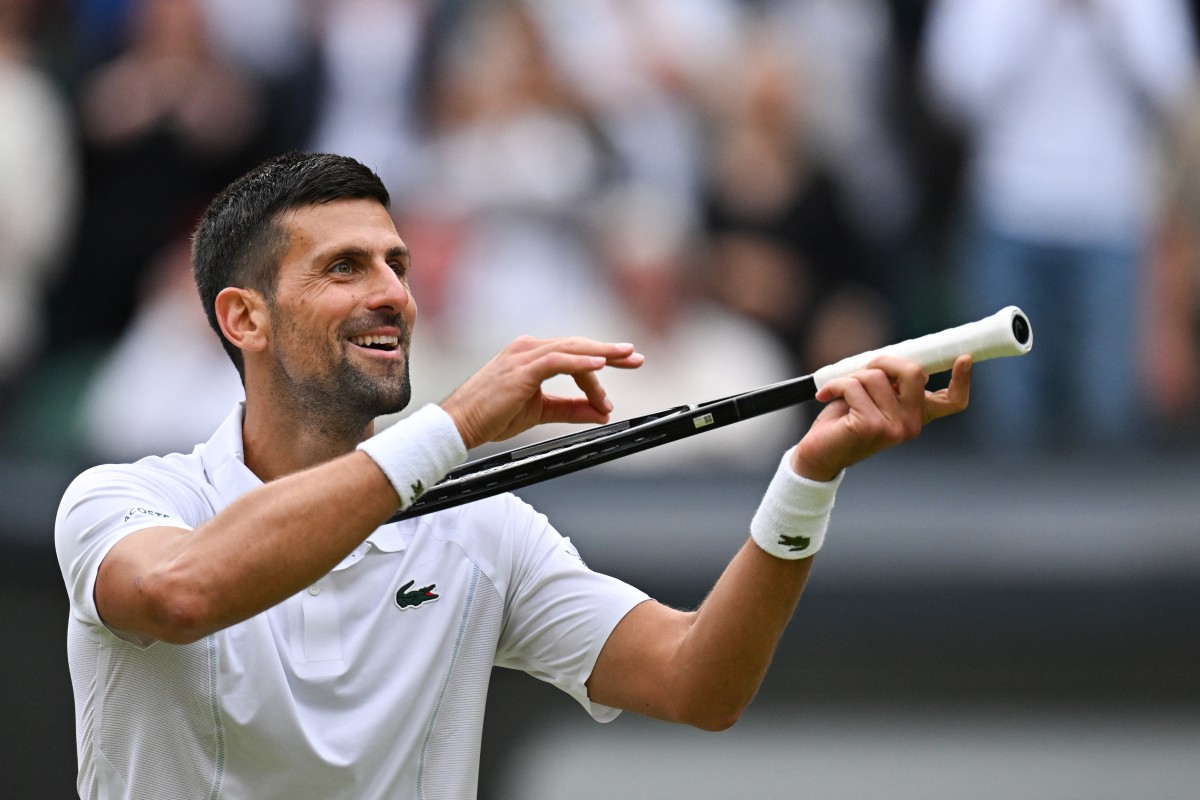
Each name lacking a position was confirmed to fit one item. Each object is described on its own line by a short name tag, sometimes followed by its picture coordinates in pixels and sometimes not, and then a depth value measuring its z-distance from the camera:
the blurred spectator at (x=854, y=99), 17.25
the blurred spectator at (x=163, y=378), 16.44
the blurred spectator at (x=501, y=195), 16.78
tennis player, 6.79
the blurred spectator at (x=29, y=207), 17.30
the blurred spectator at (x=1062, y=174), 16.48
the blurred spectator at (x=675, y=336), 15.72
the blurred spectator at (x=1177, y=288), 16.64
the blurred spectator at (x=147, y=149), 17.36
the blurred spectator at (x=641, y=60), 17.53
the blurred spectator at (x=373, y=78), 17.66
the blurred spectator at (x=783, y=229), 16.56
